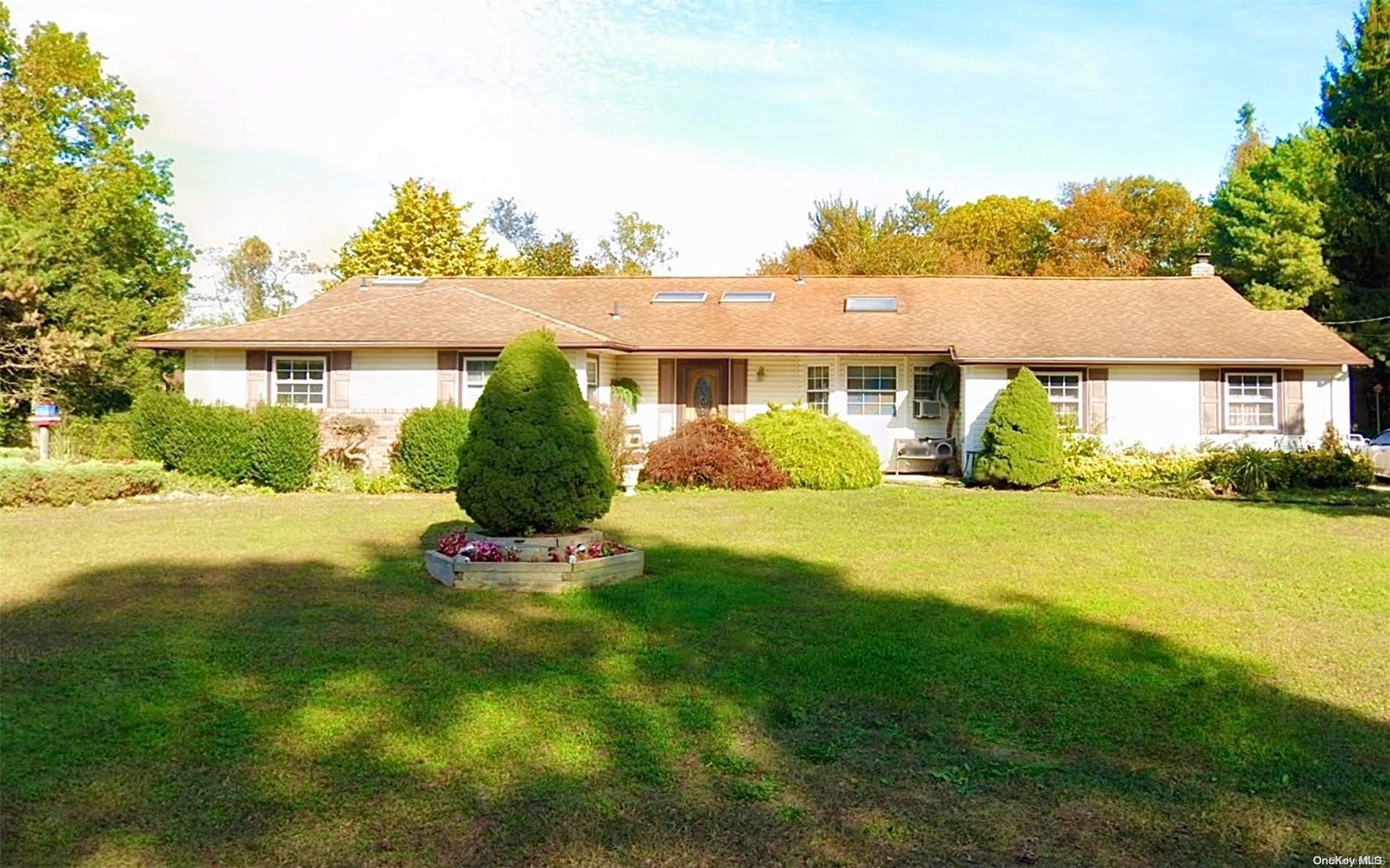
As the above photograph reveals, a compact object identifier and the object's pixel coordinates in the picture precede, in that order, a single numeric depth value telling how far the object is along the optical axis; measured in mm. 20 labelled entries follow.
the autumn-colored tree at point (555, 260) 39875
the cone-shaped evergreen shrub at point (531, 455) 8289
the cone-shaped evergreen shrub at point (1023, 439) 16578
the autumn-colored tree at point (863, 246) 35188
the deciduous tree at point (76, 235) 19828
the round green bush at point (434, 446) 15930
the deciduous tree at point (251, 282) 55125
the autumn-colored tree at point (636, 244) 50375
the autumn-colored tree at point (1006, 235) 41844
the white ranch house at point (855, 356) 17781
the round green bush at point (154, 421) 16656
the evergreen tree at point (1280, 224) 28781
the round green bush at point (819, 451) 16703
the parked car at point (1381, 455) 19141
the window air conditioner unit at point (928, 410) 20062
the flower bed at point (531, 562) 7965
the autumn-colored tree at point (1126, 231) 39344
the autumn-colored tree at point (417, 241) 34406
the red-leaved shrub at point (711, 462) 16375
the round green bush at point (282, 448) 15891
